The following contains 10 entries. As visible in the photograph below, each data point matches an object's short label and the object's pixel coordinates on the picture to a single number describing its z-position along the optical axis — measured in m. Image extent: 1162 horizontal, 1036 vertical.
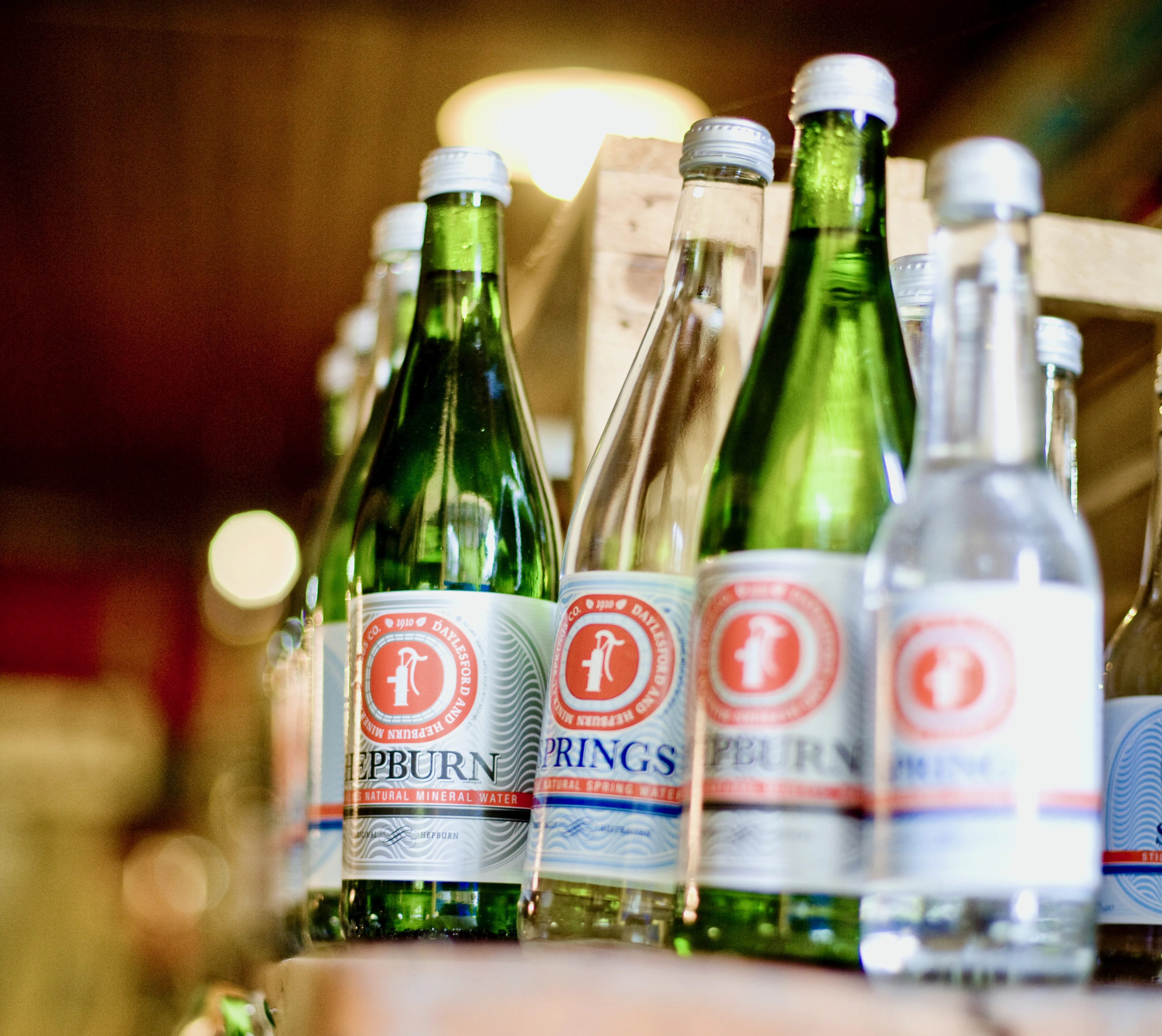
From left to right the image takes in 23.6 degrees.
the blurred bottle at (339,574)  0.98
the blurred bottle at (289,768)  1.17
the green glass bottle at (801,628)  0.72
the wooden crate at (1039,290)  1.01
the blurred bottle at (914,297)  0.91
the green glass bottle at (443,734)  0.83
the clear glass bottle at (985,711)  0.68
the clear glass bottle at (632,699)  0.78
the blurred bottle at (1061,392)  0.92
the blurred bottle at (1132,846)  0.83
